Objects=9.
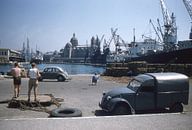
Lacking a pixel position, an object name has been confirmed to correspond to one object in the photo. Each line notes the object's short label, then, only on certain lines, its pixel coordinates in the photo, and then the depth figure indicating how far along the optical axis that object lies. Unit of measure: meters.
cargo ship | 57.65
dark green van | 11.25
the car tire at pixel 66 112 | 10.63
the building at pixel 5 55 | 132.38
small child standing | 24.70
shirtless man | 14.70
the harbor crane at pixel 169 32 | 94.69
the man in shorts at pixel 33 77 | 13.41
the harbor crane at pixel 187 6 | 72.69
